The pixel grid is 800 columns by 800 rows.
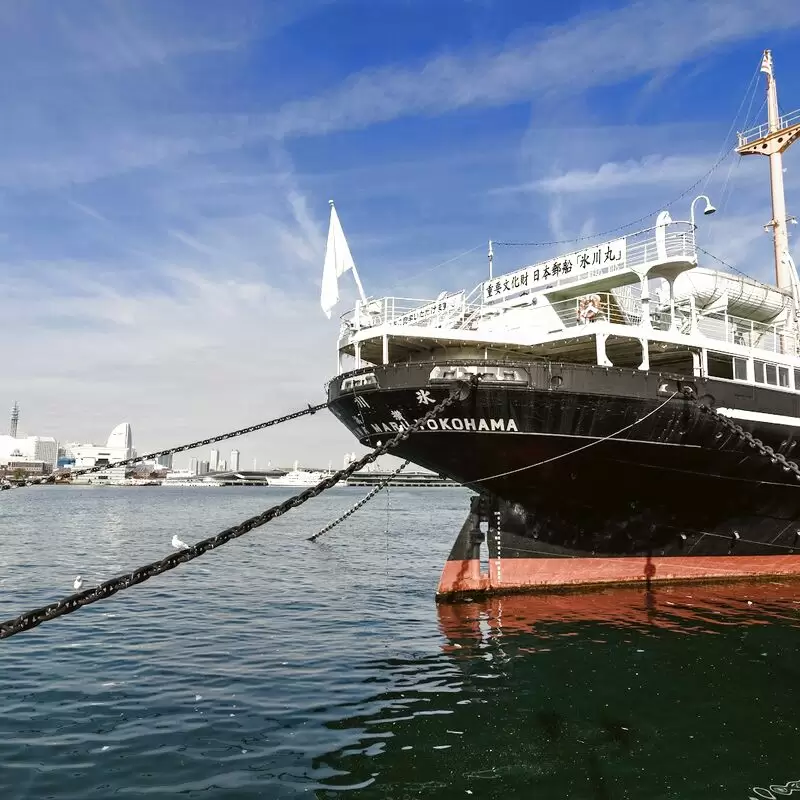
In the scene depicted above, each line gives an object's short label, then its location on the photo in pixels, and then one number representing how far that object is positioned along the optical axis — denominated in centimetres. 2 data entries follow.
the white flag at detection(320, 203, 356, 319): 1764
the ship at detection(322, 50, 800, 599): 1569
